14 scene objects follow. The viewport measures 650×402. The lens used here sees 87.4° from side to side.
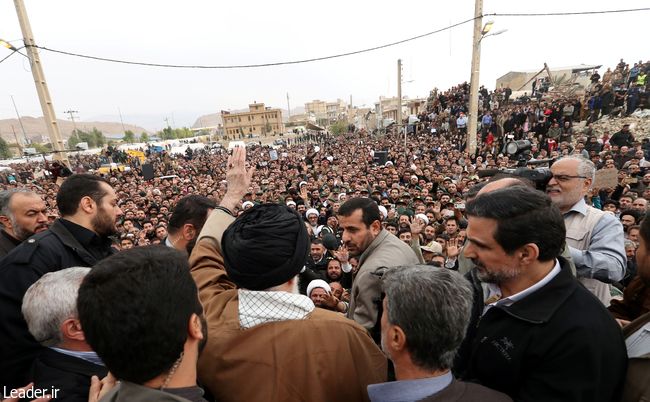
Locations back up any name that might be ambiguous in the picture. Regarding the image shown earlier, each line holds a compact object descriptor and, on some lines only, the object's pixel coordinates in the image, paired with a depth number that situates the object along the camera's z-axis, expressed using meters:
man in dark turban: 1.20
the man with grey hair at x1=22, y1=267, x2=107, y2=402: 1.50
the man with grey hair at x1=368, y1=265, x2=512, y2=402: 1.15
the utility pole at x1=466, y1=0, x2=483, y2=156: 11.51
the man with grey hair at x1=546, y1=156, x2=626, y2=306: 2.27
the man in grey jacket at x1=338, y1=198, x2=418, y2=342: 1.96
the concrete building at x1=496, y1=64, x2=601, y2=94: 26.18
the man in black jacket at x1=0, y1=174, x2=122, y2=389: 2.01
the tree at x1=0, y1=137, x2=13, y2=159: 62.06
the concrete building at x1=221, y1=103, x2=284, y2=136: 80.69
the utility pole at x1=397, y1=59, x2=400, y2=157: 21.06
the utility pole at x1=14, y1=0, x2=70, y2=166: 9.56
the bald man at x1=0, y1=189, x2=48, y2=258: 3.03
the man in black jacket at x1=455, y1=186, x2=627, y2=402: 1.25
